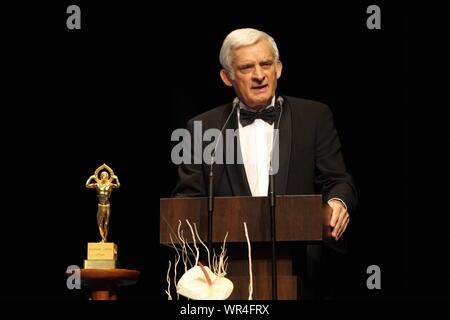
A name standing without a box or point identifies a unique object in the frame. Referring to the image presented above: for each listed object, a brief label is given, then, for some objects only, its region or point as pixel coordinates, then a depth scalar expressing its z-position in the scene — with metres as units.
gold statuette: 7.95
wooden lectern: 6.83
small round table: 7.66
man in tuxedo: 8.00
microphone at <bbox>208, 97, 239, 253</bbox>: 6.77
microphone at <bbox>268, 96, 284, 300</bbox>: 6.47
